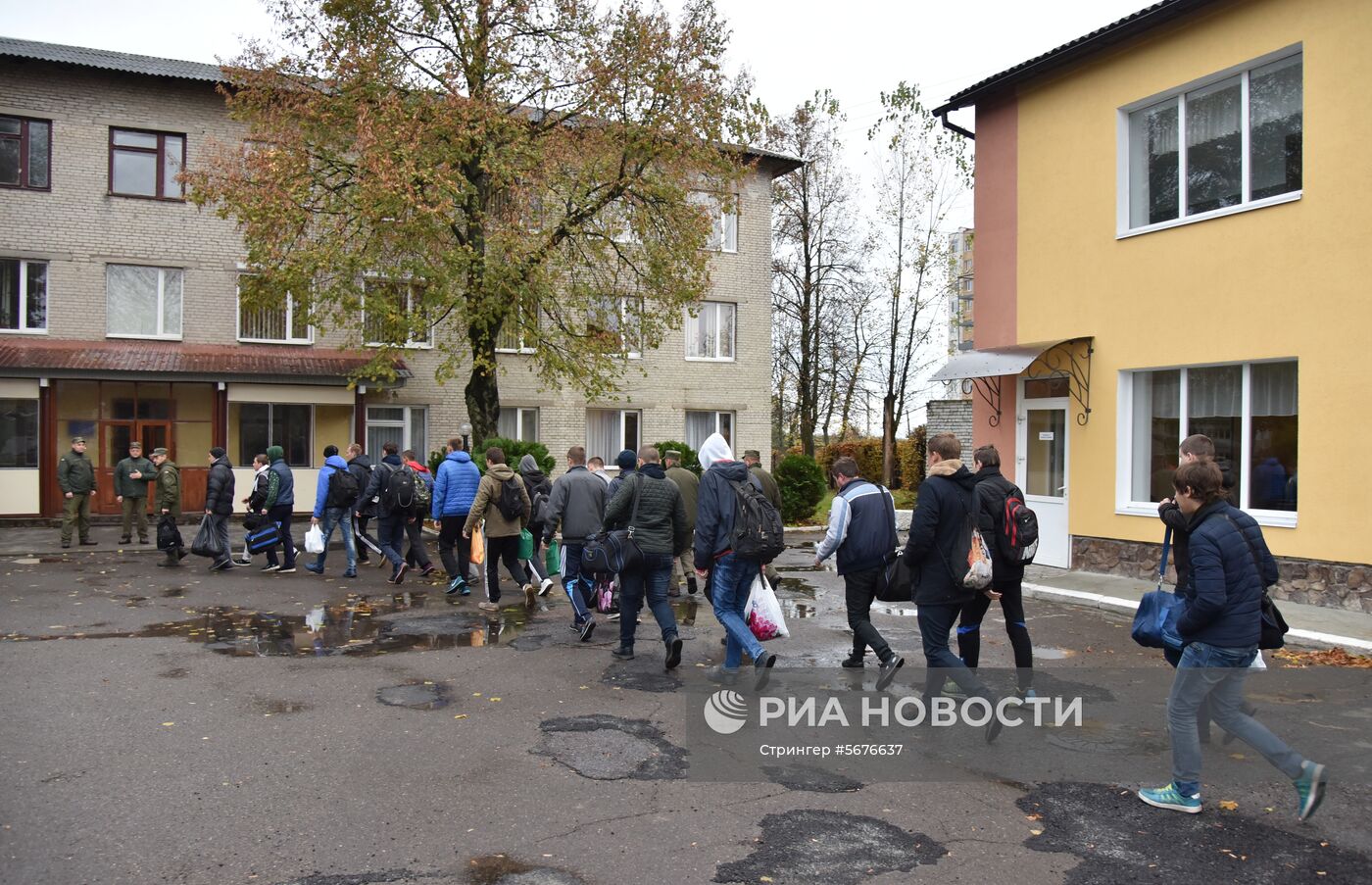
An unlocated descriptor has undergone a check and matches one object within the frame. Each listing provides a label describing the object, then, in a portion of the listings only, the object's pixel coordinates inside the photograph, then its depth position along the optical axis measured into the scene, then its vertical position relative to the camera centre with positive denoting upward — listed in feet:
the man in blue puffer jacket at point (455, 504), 39.40 -2.51
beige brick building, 73.15 +9.12
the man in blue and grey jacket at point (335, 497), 45.44 -2.63
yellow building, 35.76 +6.76
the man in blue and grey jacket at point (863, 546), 23.70 -2.42
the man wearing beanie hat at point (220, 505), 46.50 -3.12
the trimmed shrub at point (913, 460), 110.42 -1.92
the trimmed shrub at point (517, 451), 65.07 -0.81
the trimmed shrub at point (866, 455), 120.57 -1.55
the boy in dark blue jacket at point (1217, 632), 15.64 -2.90
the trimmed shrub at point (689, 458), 81.30 -1.44
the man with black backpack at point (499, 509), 36.19 -2.49
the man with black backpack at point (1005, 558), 22.06 -2.48
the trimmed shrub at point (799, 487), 75.92 -3.42
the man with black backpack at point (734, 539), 23.95 -2.31
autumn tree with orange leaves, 59.31 +16.62
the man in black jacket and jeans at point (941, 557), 20.54 -2.32
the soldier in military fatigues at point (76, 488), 57.72 -2.98
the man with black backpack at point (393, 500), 42.88 -2.61
